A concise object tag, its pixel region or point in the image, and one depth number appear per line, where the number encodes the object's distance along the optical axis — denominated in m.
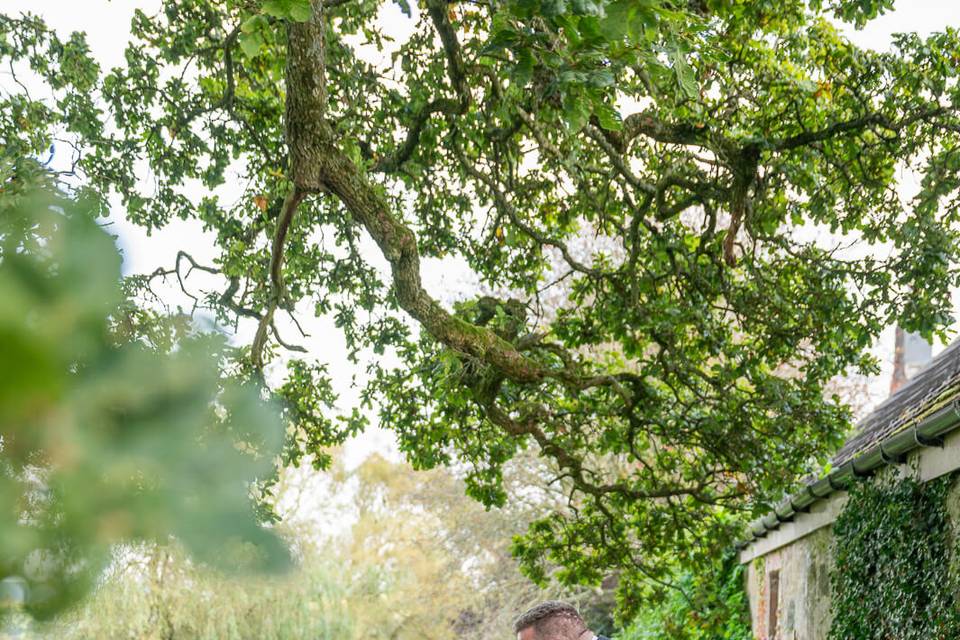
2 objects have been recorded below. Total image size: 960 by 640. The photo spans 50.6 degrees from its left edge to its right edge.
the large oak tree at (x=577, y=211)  7.86
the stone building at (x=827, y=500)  7.09
